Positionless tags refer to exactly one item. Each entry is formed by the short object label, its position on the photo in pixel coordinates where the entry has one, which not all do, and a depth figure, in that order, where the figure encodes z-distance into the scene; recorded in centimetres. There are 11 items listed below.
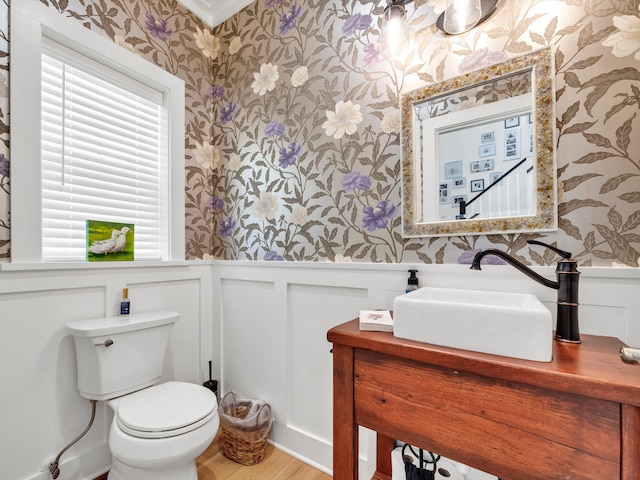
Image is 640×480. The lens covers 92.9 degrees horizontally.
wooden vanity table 62
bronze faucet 85
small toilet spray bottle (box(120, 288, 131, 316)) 150
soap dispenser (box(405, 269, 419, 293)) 120
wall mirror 103
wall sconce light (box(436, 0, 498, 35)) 110
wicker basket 152
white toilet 110
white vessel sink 72
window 126
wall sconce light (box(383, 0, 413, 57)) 119
